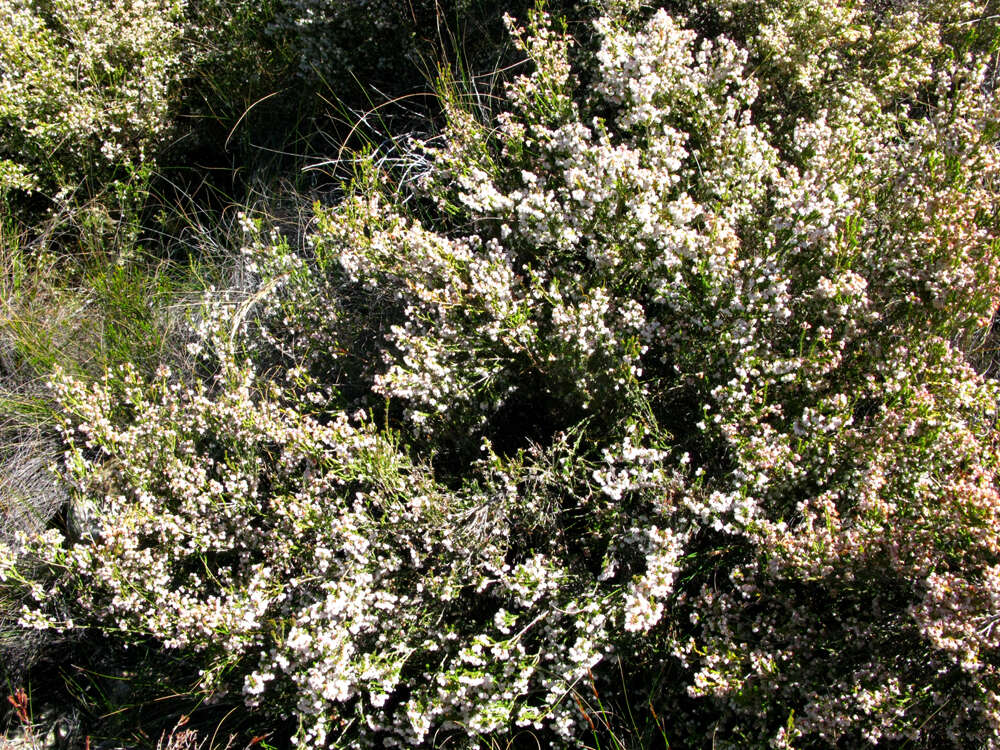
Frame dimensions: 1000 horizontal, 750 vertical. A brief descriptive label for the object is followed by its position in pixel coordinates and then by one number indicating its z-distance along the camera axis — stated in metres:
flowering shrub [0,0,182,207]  4.28
